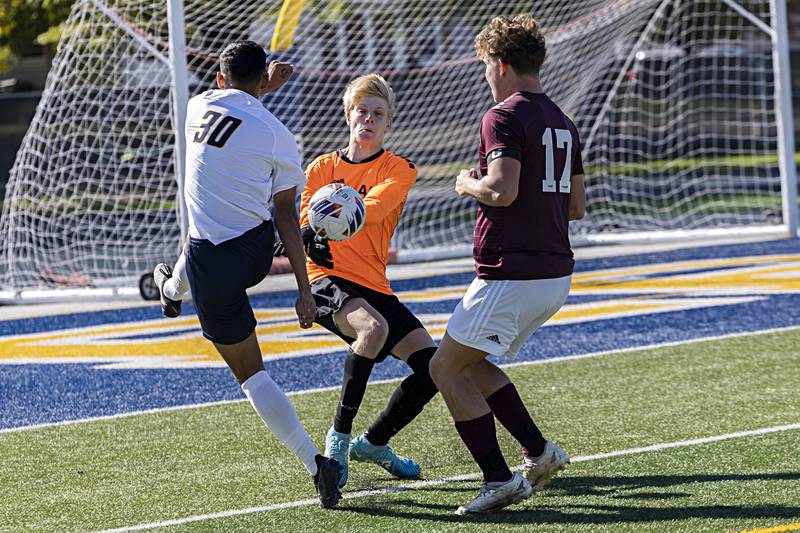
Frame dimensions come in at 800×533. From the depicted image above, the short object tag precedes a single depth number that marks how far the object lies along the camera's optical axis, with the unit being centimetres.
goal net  2570
